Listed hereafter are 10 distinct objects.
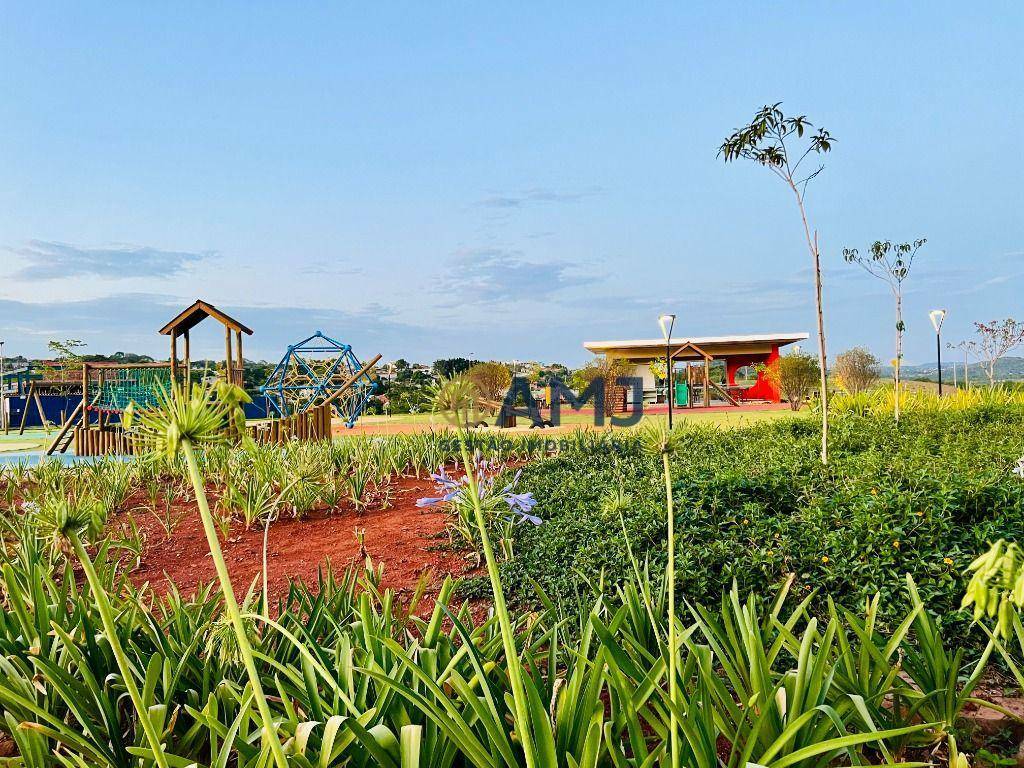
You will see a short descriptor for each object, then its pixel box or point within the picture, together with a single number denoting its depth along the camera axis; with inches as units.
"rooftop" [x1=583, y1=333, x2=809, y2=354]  946.7
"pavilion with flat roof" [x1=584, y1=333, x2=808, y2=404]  938.7
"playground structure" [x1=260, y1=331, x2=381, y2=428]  548.4
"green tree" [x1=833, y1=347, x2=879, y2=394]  842.5
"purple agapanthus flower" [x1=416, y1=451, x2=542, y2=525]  136.6
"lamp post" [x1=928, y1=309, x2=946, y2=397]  565.6
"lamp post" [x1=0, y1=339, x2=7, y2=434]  835.4
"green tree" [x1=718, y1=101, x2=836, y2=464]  279.7
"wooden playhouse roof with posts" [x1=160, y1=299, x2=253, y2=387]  445.7
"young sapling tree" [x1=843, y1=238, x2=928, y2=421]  523.2
